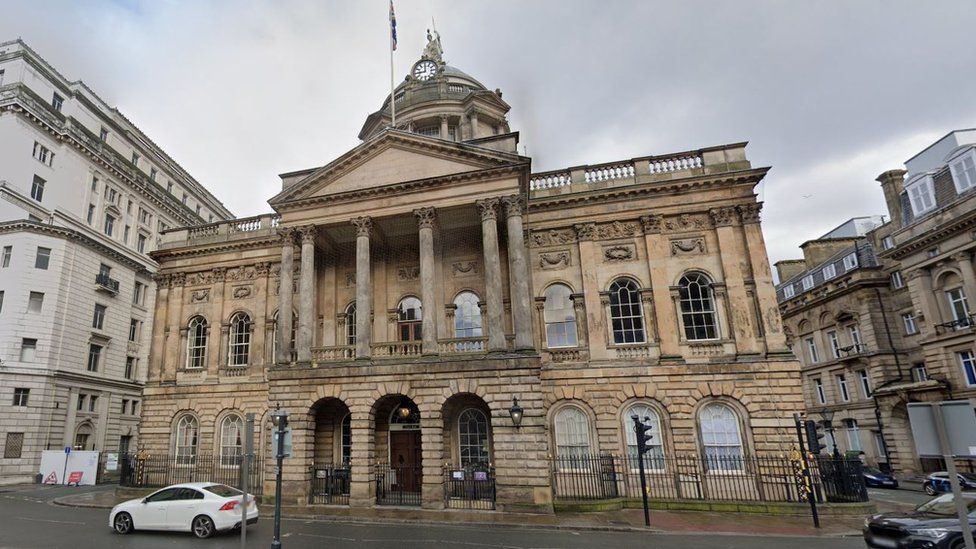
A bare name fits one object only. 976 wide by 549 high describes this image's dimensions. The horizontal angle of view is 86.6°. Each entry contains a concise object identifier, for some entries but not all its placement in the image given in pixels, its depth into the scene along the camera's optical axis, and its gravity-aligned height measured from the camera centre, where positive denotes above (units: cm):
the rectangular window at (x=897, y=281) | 3147 +668
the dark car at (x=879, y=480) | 2575 -405
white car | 1304 -174
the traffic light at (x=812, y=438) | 1509 -109
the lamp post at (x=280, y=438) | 1021 -9
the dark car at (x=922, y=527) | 940 -246
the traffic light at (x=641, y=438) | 1491 -76
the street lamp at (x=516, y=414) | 1742 +15
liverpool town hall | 1898 +360
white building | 3003 +1127
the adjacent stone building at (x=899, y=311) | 2655 +500
